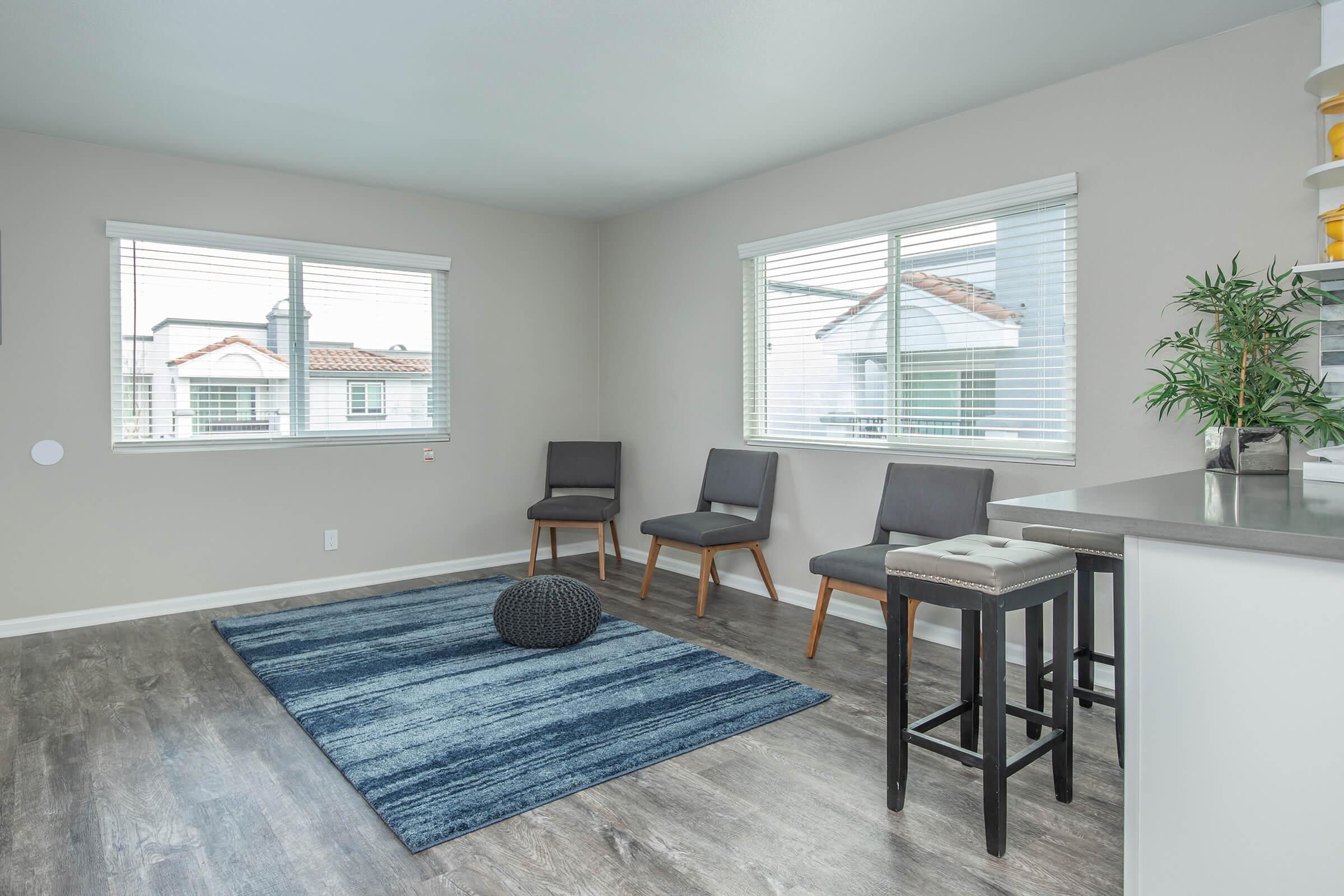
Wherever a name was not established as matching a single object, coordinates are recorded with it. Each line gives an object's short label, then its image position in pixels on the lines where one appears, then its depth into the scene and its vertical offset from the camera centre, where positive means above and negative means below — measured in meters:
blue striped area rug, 2.25 -0.94
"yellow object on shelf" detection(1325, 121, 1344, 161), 2.34 +0.89
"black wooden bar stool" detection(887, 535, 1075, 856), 1.87 -0.49
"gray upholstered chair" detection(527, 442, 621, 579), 5.32 -0.18
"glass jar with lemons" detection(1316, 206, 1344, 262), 2.32 +0.61
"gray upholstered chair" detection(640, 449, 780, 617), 4.02 -0.43
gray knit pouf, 3.46 -0.77
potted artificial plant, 2.33 +0.18
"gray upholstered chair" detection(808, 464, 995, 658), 3.17 -0.34
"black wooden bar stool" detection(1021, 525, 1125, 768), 2.31 -0.52
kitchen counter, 1.29 -0.44
